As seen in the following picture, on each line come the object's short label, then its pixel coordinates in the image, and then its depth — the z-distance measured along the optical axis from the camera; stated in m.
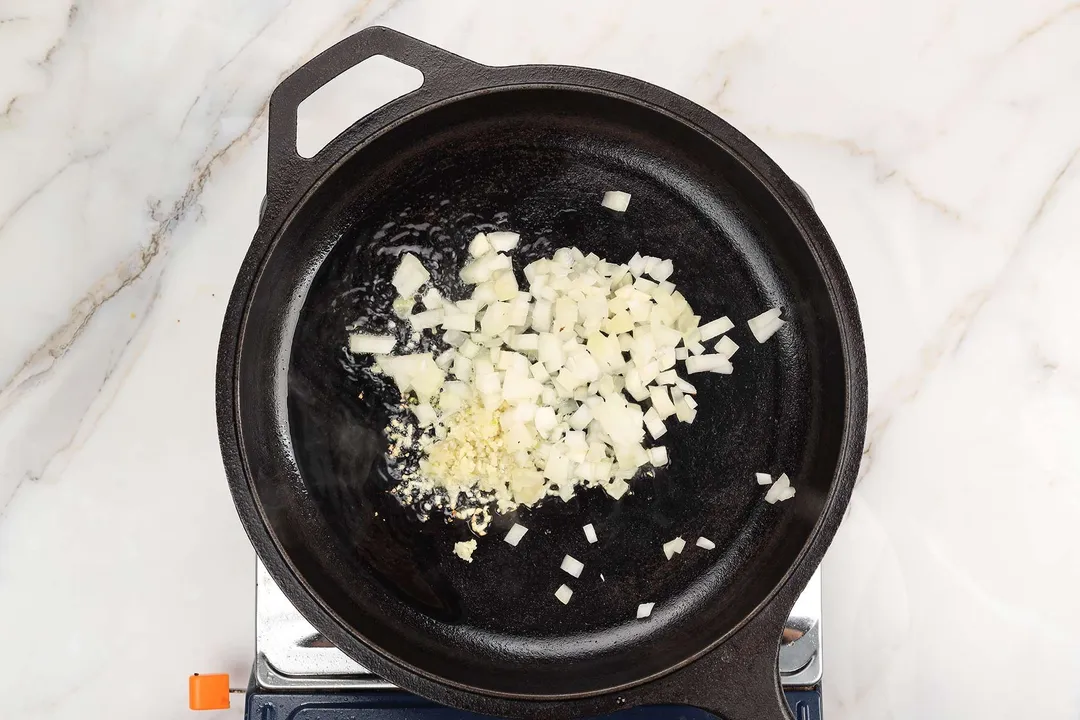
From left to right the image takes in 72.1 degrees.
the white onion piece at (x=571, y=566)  1.04
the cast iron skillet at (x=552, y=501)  1.02
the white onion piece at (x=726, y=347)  1.05
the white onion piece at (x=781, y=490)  1.05
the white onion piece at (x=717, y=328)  1.05
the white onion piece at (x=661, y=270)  1.06
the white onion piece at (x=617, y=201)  1.06
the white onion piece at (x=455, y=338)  1.04
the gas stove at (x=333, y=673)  1.00
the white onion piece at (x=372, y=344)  1.03
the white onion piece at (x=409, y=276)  1.03
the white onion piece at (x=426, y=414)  1.02
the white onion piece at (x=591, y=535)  1.04
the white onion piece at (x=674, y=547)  1.04
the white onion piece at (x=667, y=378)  1.04
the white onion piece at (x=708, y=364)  1.05
